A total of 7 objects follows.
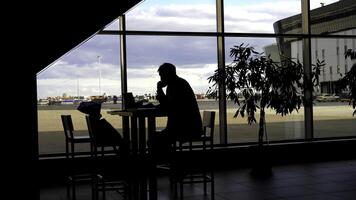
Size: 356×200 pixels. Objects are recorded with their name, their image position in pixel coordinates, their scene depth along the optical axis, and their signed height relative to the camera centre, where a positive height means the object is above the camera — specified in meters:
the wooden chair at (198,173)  4.72 -0.78
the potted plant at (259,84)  6.24 +0.22
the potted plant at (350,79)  5.96 +0.25
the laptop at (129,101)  4.12 +0.00
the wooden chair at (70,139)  4.83 -0.40
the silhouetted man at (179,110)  4.17 -0.09
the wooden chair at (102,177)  4.32 -0.78
